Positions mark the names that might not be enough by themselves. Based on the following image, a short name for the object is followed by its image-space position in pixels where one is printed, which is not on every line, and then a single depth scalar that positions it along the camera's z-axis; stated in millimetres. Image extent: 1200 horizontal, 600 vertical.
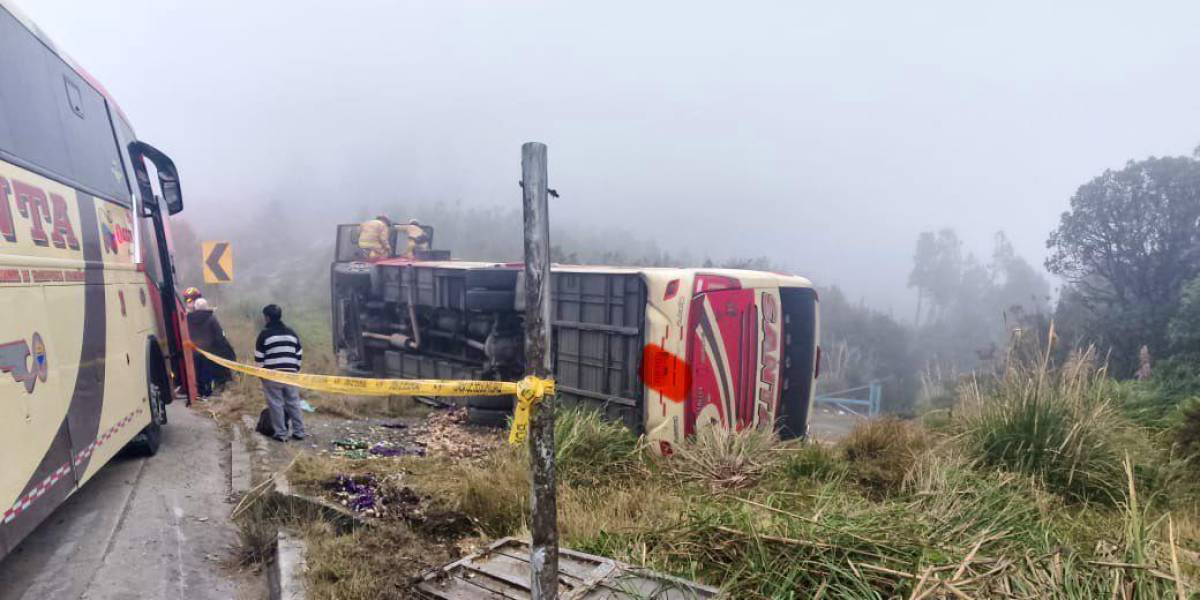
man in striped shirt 7027
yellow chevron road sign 10320
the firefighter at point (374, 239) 11203
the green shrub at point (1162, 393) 7221
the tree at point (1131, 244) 22078
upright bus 3566
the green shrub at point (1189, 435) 5859
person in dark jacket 8477
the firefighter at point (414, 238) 11242
